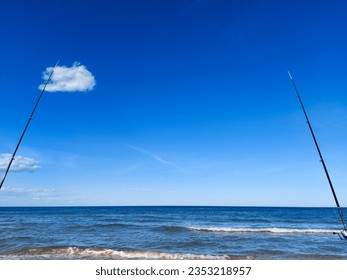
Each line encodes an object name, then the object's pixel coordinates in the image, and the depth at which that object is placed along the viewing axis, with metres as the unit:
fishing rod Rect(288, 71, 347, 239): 7.36
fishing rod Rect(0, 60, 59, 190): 7.63
